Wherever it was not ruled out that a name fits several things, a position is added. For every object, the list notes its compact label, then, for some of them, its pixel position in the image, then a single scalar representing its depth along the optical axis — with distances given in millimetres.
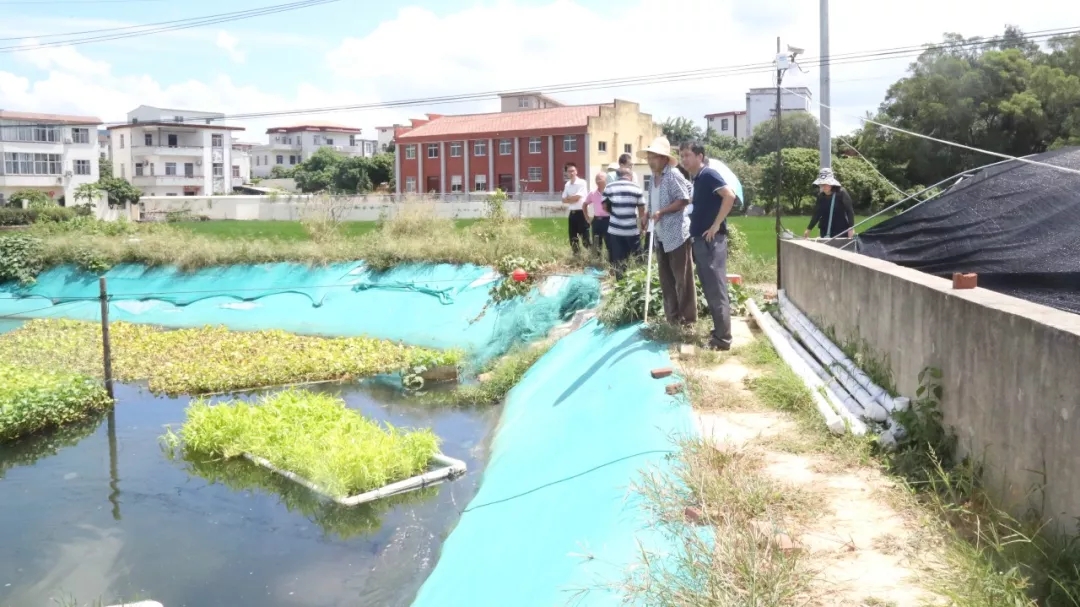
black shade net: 5863
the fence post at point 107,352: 10539
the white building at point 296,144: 94812
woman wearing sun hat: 10148
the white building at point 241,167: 82144
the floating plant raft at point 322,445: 7086
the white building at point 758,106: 71188
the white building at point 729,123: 87125
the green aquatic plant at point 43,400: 9094
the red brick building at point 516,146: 47812
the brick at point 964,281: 4680
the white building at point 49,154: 56594
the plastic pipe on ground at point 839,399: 5238
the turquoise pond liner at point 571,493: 4152
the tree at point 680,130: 63281
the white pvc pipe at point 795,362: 5289
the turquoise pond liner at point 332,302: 11977
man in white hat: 7684
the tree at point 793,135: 49781
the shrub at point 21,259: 20016
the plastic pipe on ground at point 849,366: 5434
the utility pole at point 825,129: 13827
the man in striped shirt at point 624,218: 10680
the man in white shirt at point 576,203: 12599
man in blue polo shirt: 7266
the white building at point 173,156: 66875
